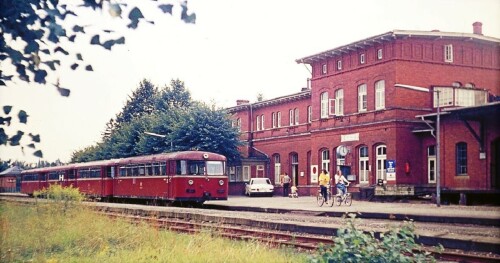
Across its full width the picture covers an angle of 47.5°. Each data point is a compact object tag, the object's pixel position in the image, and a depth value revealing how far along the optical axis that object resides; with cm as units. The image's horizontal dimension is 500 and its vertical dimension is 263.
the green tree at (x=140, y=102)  7725
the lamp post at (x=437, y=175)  2490
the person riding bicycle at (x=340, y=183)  2691
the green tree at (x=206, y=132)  4506
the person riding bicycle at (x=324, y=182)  2752
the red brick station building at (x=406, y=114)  3036
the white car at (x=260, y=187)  4412
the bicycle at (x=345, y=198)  2744
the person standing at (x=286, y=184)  4441
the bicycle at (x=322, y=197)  2819
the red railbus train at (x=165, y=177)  2939
